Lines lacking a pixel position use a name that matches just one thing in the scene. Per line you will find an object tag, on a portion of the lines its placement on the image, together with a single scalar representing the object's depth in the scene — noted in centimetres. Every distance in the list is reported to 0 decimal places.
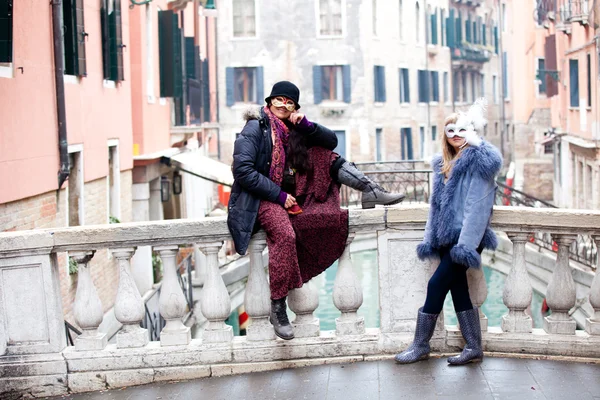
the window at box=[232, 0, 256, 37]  4800
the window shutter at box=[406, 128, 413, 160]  5253
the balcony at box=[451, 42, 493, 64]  5928
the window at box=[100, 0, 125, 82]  1795
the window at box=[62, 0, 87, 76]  1526
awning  2223
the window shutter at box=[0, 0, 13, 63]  1112
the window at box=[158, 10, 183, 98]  2327
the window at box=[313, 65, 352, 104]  4803
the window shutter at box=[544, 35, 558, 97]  3825
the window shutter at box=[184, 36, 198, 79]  2688
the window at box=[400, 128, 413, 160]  5204
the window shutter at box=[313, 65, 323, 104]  4797
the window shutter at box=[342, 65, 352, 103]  4831
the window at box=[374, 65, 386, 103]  4919
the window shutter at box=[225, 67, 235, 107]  4759
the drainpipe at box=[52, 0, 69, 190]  1430
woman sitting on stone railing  656
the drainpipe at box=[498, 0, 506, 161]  6962
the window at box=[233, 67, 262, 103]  4794
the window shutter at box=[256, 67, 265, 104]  4797
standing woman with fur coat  645
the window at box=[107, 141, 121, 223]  1912
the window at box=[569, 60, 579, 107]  3189
